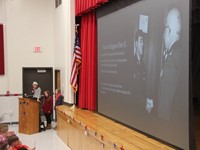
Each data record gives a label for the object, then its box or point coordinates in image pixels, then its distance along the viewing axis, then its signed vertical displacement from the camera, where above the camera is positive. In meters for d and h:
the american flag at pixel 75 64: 6.43 +0.02
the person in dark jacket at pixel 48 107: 7.68 -1.25
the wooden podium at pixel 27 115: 7.16 -1.40
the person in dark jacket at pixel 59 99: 7.32 -0.97
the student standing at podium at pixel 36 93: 8.09 -0.88
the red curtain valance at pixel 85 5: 5.22 +1.31
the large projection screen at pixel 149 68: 3.17 -0.05
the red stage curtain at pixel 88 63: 5.95 +0.04
